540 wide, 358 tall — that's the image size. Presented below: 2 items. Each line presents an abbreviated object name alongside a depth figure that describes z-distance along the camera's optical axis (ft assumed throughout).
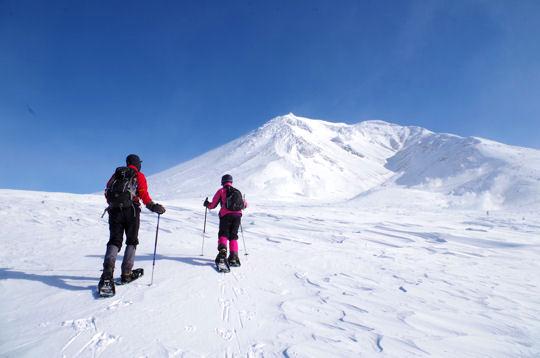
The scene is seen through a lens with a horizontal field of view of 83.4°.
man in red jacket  15.83
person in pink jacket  21.34
